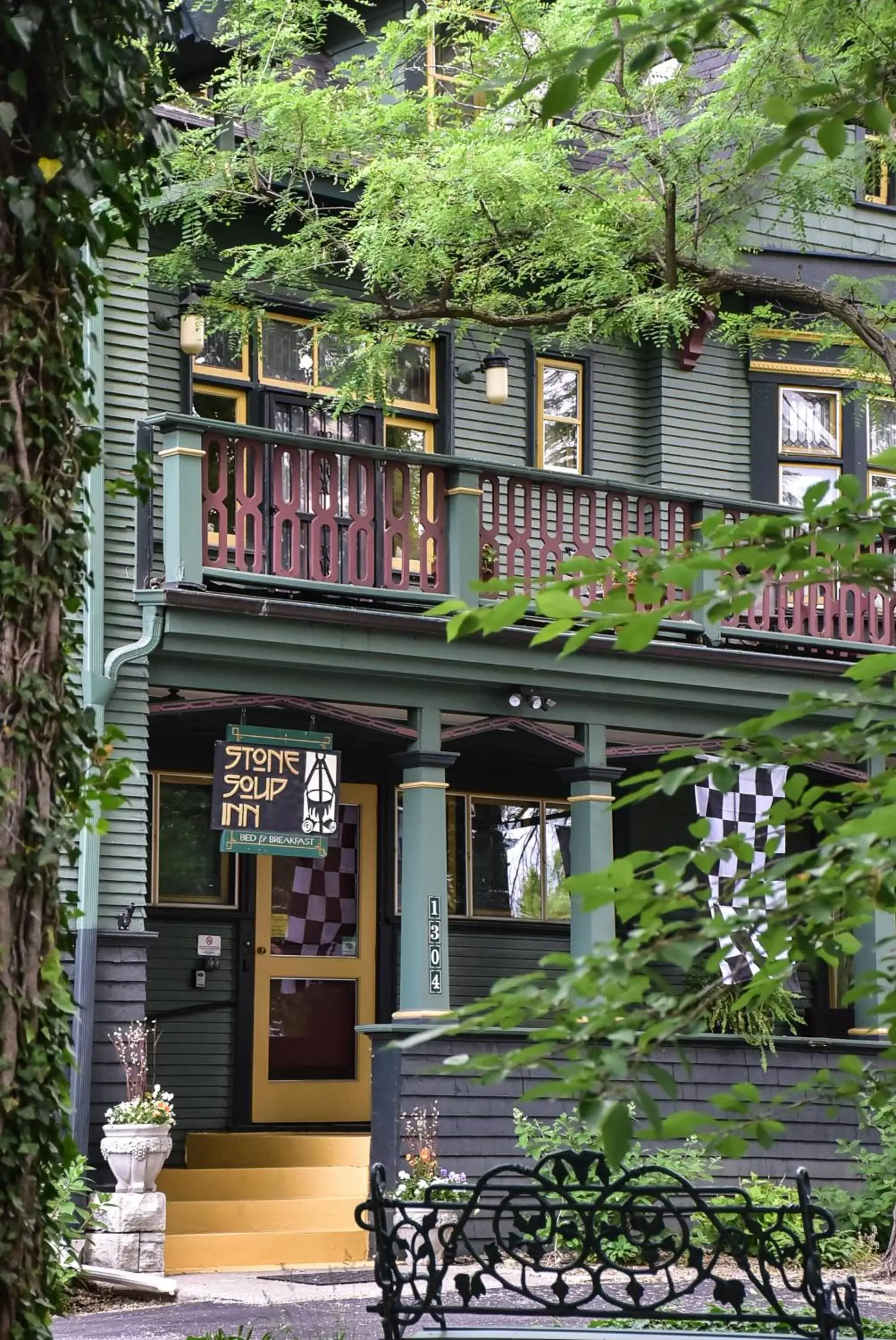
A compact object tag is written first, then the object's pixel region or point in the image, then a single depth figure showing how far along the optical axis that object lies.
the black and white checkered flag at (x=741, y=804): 13.84
